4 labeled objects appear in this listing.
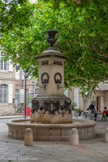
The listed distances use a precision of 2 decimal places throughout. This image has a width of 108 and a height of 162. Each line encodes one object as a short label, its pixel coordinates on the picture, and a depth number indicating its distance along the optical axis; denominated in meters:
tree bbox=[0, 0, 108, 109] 13.54
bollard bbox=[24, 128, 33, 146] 10.05
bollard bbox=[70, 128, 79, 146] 10.43
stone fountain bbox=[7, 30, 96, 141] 11.42
